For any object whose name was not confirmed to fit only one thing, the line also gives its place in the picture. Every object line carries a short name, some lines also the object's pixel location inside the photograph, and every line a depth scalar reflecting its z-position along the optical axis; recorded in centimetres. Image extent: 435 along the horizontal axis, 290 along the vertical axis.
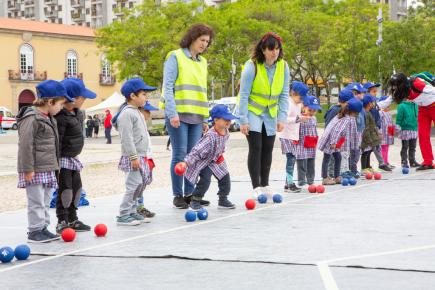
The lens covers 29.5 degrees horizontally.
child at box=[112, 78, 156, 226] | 784
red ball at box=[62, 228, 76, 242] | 687
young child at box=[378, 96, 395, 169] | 1446
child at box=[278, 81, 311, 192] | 1091
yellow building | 7262
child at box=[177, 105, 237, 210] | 891
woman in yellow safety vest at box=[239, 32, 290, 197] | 949
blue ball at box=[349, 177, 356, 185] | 1162
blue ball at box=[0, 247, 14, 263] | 592
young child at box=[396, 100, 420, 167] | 1497
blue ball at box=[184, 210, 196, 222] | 792
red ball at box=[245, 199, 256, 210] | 883
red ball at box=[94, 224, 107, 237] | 711
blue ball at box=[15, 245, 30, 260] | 601
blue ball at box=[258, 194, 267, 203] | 943
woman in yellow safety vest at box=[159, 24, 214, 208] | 901
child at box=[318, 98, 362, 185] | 1175
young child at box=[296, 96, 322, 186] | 1107
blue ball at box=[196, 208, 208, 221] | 804
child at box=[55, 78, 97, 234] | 758
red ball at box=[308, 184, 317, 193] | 1061
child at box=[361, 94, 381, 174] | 1315
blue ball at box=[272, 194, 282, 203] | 947
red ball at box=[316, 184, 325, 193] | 1055
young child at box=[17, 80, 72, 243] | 688
